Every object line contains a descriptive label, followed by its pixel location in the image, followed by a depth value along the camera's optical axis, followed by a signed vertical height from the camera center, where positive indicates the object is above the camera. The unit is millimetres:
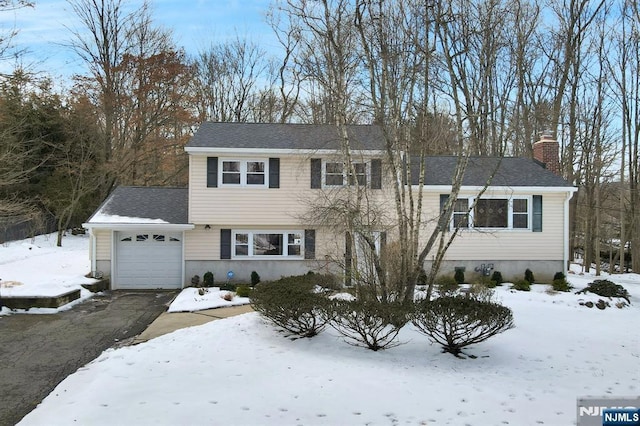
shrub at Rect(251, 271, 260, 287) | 15695 -2289
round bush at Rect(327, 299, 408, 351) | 7160 -1646
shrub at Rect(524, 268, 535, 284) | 16594 -2229
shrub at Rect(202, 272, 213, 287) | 15562 -2329
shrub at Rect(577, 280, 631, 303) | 13648 -2249
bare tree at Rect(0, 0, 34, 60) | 11467 +5132
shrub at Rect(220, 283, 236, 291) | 14983 -2505
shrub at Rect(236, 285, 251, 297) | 13422 -2339
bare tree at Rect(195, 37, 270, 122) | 30906 +8636
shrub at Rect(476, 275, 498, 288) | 15375 -2329
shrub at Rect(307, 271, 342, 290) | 10562 -1596
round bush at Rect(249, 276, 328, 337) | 7676 -1643
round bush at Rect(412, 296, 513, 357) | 6992 -1616
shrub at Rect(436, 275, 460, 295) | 12123 -2179
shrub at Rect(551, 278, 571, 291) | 15344 -2367
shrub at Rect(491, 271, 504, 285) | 16297 -2273
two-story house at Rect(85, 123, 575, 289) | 15633 -142
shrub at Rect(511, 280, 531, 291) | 15284 -2392
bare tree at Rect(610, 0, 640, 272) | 23484 +4134
